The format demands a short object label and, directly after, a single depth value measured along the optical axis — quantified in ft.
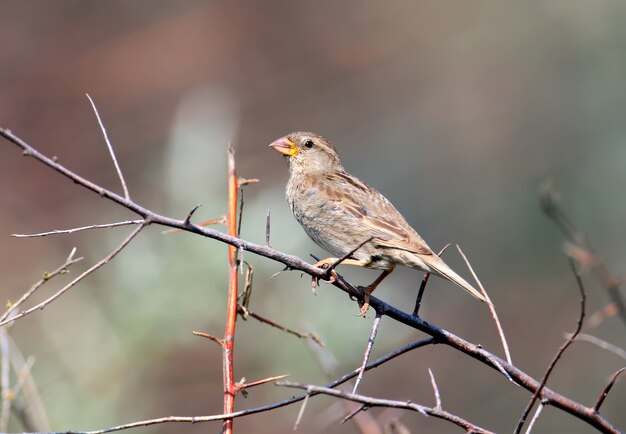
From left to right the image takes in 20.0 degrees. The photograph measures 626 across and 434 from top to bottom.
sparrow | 29.99
